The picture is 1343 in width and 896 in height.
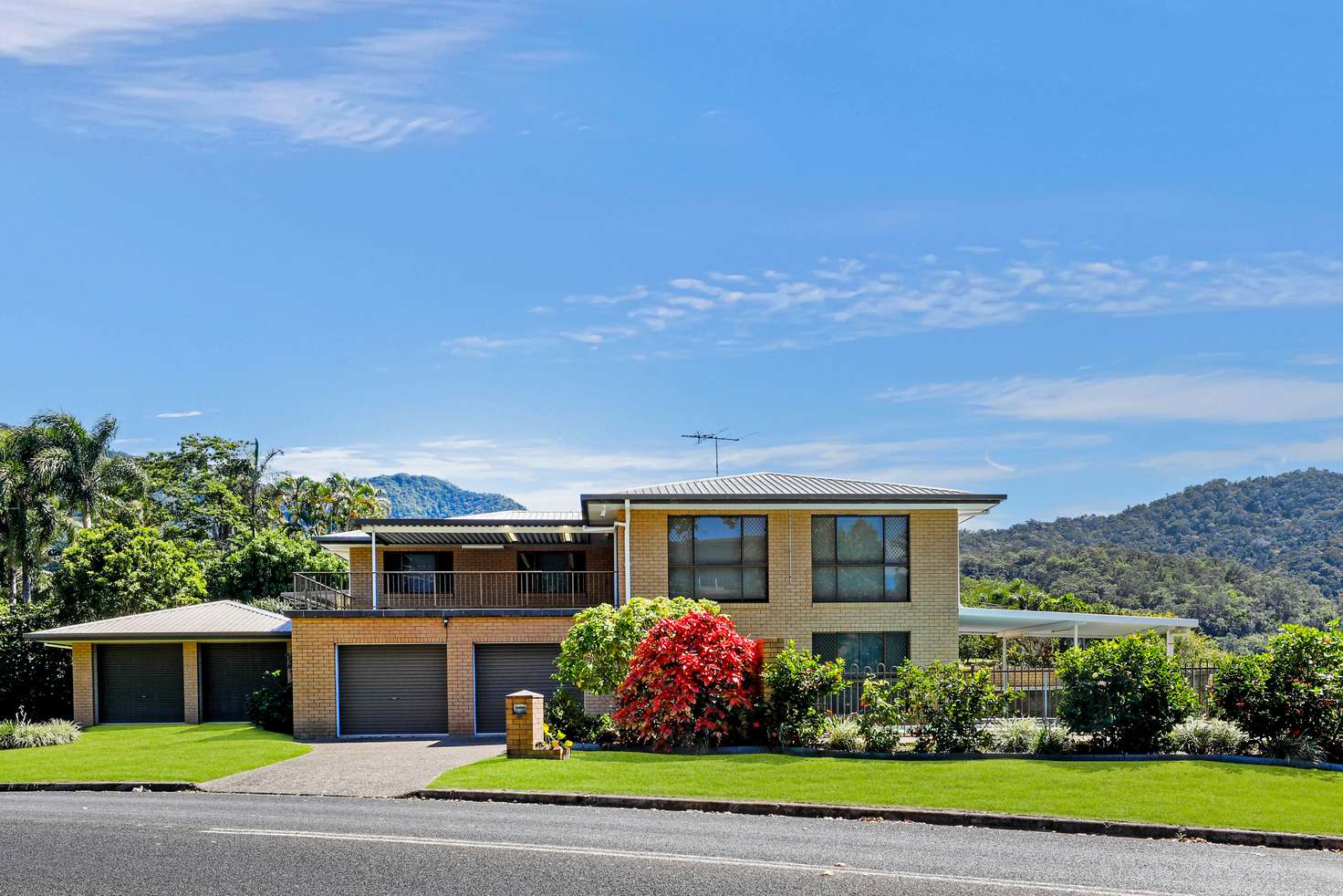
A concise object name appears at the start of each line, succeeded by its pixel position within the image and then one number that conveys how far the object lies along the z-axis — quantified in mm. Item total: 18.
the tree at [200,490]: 65750
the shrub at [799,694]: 20672
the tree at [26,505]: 46250
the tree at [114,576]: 39188
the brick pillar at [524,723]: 20250
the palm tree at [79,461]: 47938
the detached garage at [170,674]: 32406
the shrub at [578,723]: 22000
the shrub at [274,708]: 28156
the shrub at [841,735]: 20172
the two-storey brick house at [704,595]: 26922
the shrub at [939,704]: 19797
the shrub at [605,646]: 22906
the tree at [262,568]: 48750
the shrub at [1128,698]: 19531
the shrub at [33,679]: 33781
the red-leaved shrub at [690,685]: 20750
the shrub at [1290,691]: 19188
